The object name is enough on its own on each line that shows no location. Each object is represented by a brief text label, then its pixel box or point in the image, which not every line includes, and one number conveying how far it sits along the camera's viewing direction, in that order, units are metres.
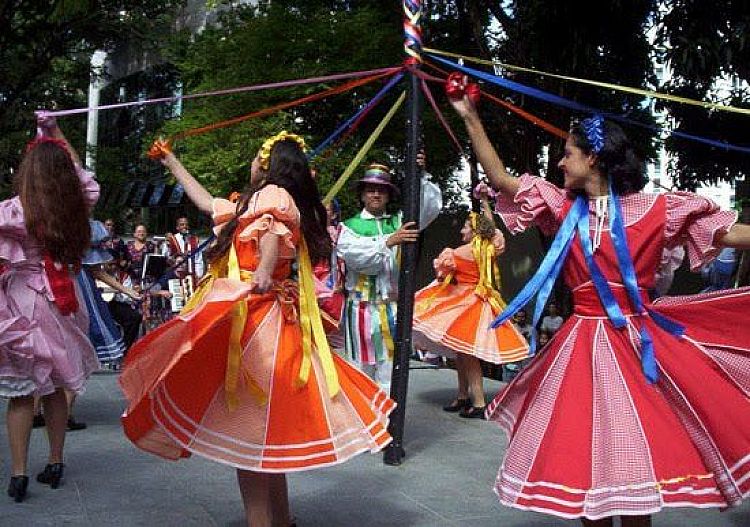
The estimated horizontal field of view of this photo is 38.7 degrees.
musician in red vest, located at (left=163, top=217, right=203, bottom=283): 14.38
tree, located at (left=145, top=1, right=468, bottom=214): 20.09
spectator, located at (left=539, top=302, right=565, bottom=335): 12.28
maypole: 6.03
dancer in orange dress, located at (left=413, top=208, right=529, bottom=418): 8.52
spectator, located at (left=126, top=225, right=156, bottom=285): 13.48
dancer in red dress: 3.70
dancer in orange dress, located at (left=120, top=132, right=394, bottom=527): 4.04
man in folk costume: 7.08
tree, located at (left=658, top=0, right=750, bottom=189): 10.55
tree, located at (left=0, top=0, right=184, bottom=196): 15.21
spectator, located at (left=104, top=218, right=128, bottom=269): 12.38
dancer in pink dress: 5.39
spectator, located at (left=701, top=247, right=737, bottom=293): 9.27
